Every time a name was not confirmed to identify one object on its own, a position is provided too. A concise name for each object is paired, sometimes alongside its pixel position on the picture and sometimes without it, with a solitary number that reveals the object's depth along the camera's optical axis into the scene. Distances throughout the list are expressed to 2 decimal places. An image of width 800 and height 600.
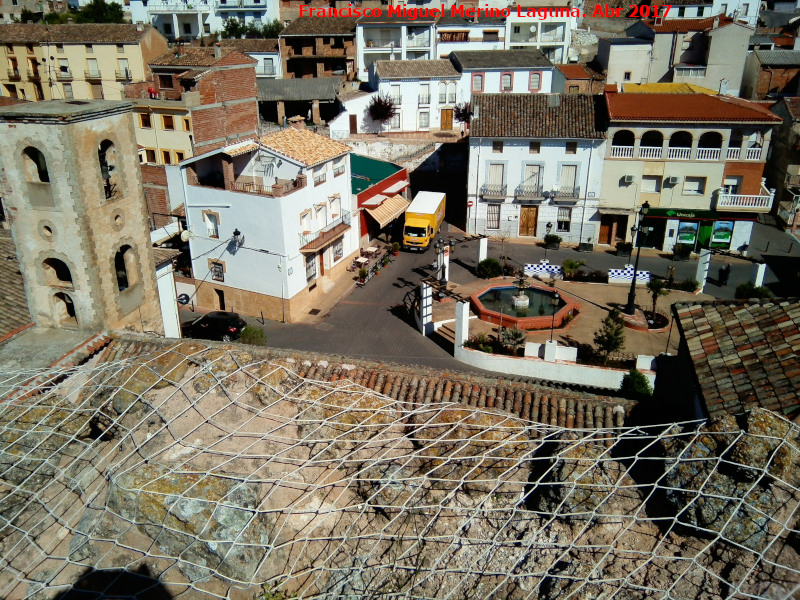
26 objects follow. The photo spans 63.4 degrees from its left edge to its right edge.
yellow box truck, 38.91
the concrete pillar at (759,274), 32.27
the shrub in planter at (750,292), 30.61
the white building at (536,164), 38.69
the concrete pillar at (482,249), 35.79
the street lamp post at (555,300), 31.57
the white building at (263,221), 29.33
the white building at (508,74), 53.03
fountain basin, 29.56
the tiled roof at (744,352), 9.77
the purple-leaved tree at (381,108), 51.88
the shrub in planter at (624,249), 38.44
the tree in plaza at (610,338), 25.23
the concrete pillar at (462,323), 26.50
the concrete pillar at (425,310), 28.45
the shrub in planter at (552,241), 39.44
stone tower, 15.04
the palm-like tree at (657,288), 30.41
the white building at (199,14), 75.25
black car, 28.25
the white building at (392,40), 59.56
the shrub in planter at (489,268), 34.81
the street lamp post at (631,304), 29.86
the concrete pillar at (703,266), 33.12
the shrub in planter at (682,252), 38.16
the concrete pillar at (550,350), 24.89
